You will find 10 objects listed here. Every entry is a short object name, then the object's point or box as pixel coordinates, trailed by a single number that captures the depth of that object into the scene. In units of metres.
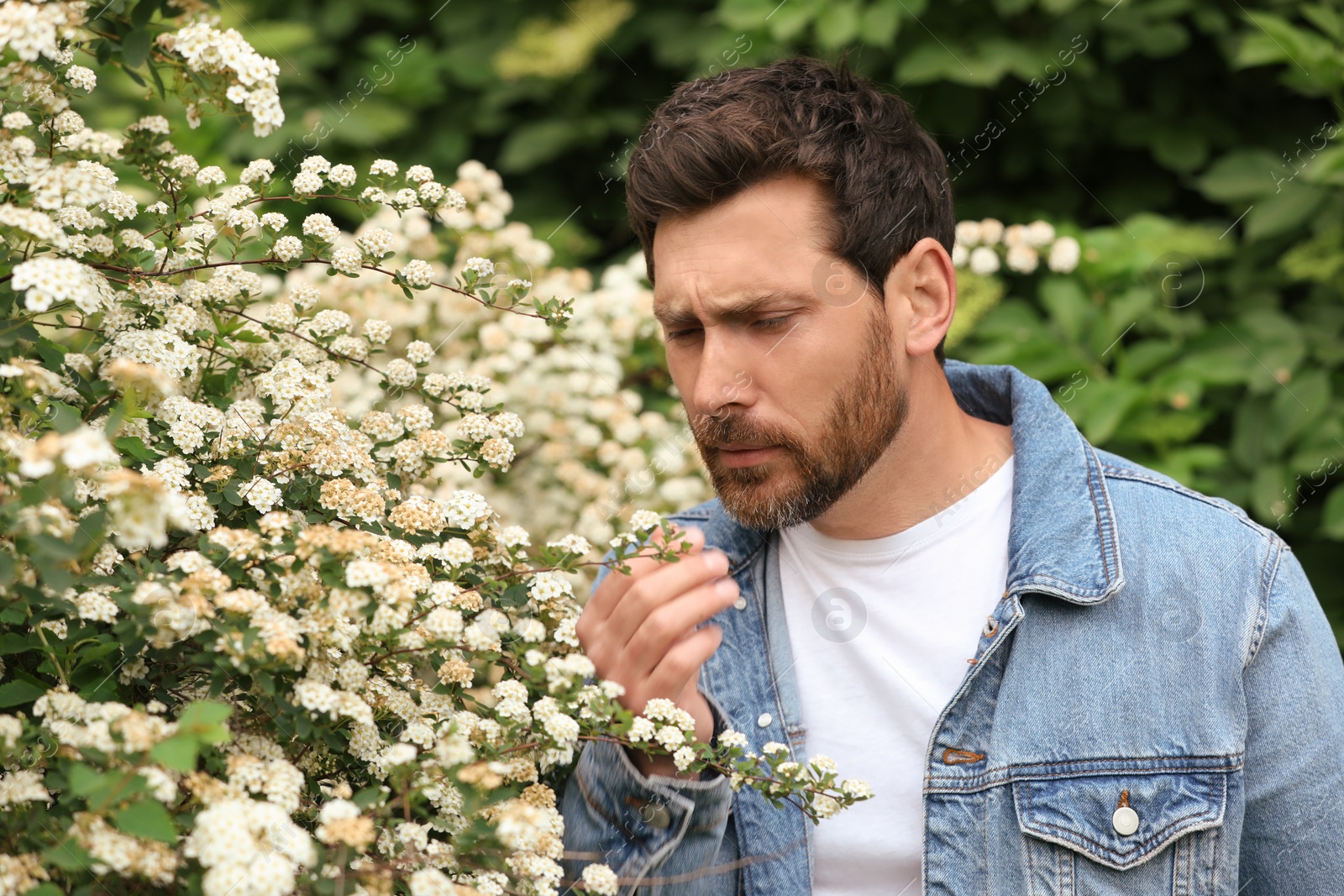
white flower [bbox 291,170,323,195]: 1.51
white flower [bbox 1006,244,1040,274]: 1.93
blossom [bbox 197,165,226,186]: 1.53
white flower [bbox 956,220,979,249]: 1.95
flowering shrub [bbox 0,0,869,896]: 1.33
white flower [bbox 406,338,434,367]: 1.57
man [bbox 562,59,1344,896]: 1.53
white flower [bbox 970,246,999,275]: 1.95
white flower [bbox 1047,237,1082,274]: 1.92
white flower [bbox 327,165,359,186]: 1.52
